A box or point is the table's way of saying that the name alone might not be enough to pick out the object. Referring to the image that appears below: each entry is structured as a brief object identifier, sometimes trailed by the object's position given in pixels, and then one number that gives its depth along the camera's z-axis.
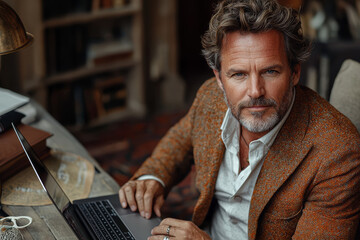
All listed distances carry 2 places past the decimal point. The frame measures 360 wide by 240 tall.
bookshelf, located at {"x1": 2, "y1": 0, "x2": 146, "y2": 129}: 3.35
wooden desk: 1.40
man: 1.33
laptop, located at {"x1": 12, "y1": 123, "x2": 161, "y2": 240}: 1.33
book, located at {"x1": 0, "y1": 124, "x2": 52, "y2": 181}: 1.56
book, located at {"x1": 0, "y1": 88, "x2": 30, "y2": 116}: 1.72
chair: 1.59
